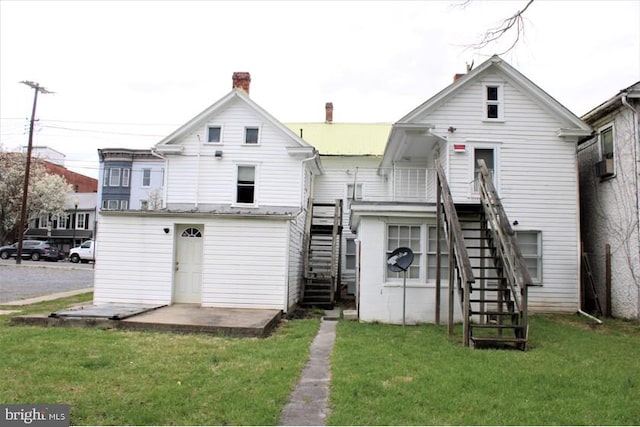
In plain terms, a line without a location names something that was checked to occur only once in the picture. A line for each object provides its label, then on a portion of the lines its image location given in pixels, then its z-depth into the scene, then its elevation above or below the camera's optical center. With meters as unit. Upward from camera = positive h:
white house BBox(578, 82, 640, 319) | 12.75 +1.62
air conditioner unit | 13.94 +2.61
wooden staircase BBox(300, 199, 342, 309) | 16.58 -0.15
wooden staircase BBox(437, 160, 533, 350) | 8.70 -0.12
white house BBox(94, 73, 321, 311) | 13.62 -0.31
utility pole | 29.39 +5.99
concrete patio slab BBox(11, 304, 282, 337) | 9.89 -1.59
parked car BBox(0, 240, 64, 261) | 37.47 -0.64
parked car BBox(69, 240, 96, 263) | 37.23 -0.68
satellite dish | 10.86 -0.13
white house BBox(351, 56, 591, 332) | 14.24 +3.03
